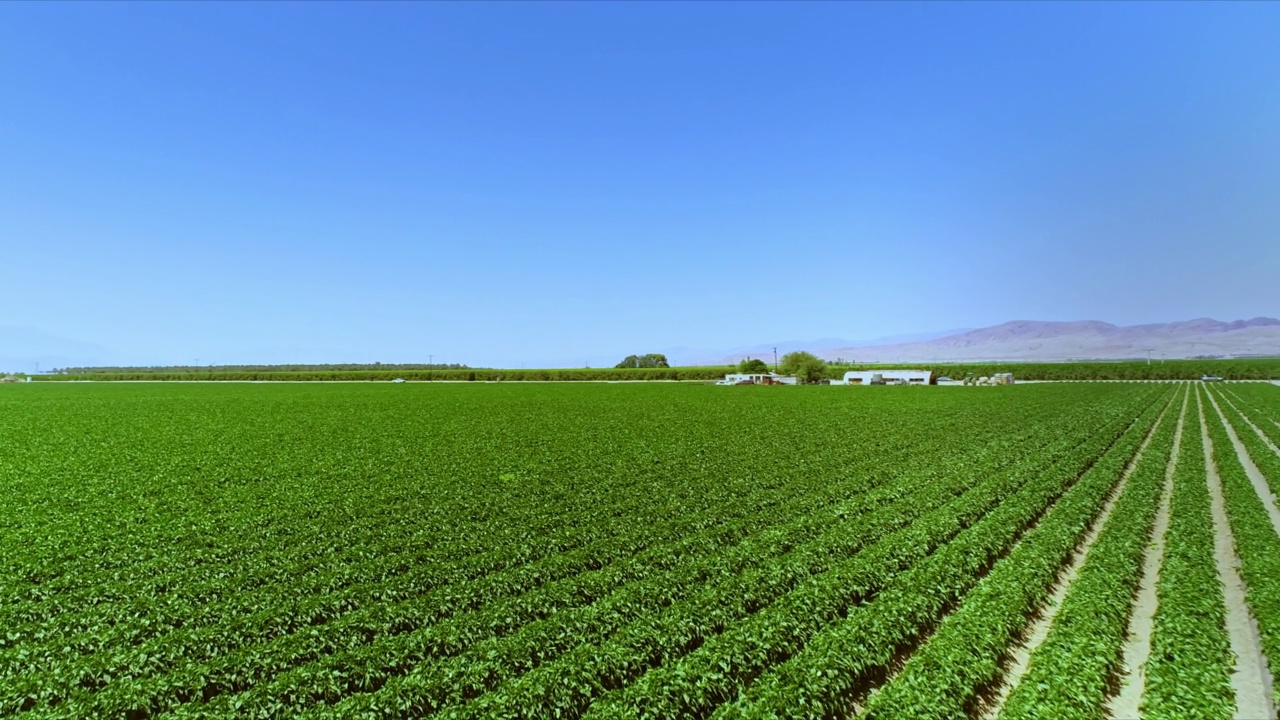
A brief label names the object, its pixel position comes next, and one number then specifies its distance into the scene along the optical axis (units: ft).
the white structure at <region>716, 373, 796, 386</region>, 370.37
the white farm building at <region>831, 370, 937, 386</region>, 343.20
